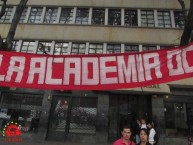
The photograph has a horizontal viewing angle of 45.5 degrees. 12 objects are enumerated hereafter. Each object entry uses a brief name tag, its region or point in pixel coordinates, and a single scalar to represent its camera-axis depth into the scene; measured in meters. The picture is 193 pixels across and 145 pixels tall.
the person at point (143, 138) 4.13
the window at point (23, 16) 18.84
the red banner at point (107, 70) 4.40
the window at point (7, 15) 19.00
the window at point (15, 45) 17.85
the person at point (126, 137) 4.12
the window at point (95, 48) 17.27
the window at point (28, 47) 17.61
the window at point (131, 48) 17.19
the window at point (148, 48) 17.14
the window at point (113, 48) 17.19
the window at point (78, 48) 17.29
